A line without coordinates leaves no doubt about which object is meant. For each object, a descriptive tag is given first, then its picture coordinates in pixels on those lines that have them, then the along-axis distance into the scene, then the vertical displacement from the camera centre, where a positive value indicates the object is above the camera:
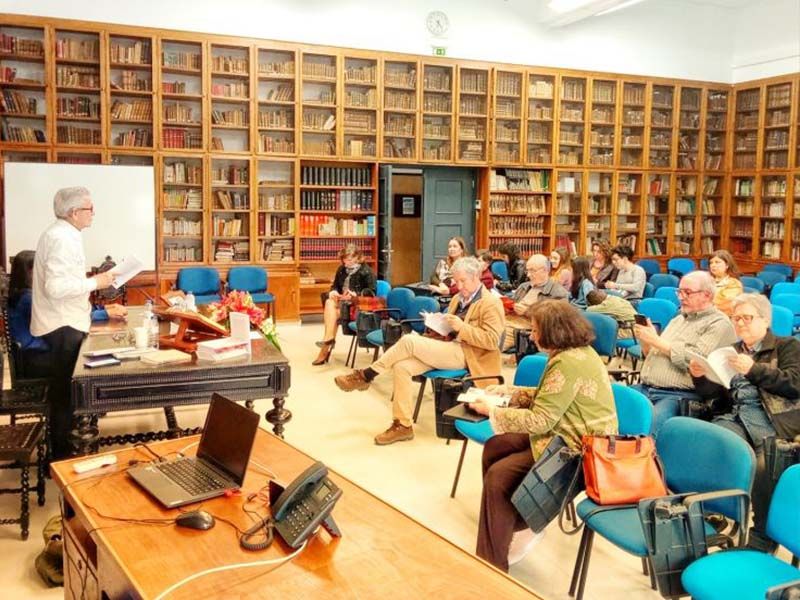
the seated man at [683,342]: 4.23 -0.62
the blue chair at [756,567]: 2.49 -1.17
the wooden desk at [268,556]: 1.87 -0.89
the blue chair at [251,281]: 9.49 -0.68
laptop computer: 2.40 -0.83
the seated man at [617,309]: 6.81 -0.69
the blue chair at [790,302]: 7.27 -0.65
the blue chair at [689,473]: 2.85 -0.96
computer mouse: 2.18 -0.86
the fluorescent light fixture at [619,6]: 10.74 +3.34
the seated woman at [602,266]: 9.12 -0.40
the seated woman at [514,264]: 9.53 -0.42
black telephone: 2.07 -0.79
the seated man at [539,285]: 6.69 -0.48
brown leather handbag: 3.05 -0.98
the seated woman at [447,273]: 8.38 -0.51
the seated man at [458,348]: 5.15 -0.84
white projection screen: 8.62 +0.24
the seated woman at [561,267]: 7.75 -0.37
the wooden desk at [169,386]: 3.60 -0.80
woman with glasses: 3.58 -0.73
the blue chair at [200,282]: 9.34 -0.69
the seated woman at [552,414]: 3.29 -0.81
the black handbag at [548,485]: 3.18 -1.09
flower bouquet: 4.88 -0.55
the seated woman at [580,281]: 7.59 -0.50
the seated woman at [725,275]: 7.17 -0.41
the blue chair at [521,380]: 4.02 -0.85
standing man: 4.37 -0.34
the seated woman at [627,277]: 8.85 -0.52
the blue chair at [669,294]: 7.93 -0.64
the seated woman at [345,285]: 7.94 -0.61
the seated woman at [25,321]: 4.63 -0.60
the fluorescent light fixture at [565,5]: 10.58 +3.31
